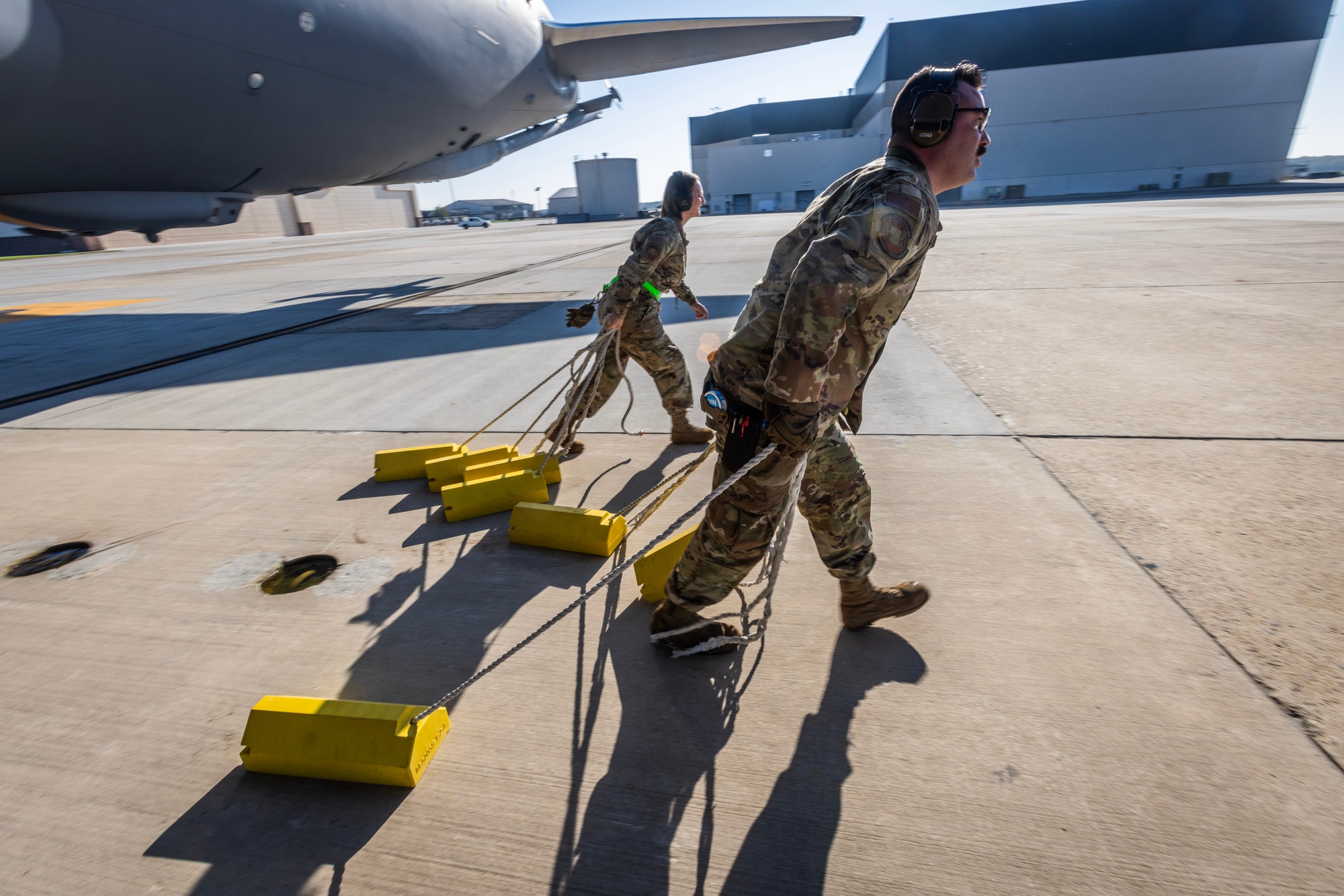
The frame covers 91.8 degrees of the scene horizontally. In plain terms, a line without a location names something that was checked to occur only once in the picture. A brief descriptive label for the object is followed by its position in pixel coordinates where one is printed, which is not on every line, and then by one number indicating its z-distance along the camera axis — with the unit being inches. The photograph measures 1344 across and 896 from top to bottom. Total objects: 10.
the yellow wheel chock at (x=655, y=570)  119.6
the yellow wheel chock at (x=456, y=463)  165.3
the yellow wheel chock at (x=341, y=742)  80.0
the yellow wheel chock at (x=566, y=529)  131.7
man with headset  77.8
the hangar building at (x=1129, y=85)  2049.7
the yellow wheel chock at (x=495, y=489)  149.8
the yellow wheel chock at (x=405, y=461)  170.9
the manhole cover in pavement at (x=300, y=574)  126.0
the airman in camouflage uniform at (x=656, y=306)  164.6
